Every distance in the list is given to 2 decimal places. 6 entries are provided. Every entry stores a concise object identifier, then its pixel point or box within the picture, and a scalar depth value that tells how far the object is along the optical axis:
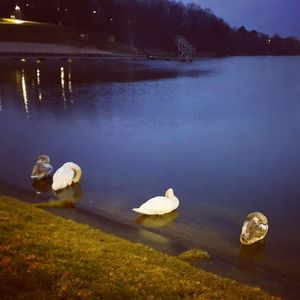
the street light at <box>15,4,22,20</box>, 113.41
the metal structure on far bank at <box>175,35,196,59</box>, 119.19
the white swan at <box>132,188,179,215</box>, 12.89
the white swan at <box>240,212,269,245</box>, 11.44
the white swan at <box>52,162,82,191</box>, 15.11
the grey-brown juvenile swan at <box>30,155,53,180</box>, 16.34
